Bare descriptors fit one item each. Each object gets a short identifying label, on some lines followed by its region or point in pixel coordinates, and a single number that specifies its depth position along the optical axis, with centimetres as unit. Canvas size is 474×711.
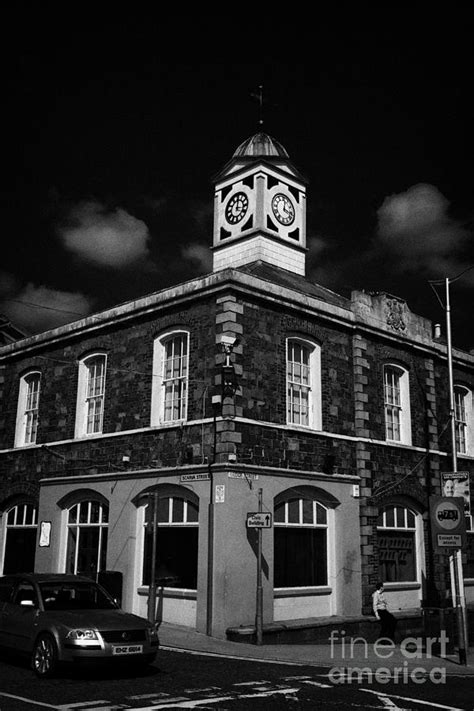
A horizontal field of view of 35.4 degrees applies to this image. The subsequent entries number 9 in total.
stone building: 1859
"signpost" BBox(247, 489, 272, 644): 1698
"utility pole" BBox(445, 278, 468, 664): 1521
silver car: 1112
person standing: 1850
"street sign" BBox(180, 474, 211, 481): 1842
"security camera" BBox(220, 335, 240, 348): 1889
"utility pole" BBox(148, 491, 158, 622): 1717
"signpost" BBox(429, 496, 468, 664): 1575
